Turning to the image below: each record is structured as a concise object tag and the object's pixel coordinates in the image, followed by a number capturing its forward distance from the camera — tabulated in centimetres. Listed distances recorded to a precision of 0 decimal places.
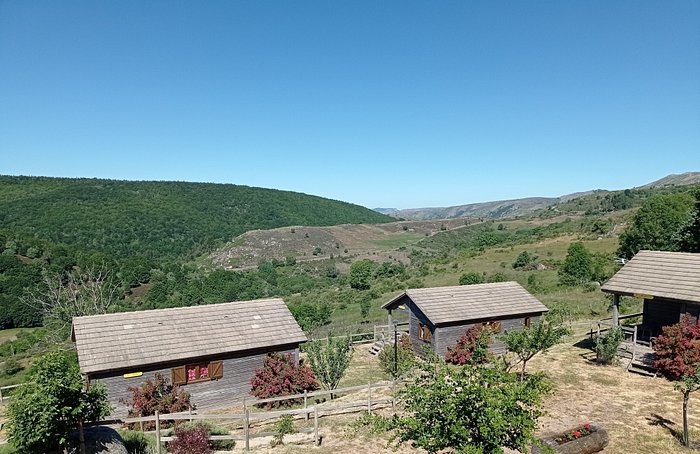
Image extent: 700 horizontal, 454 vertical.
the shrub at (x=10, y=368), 3073
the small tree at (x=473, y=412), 859
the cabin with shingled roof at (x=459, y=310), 2583
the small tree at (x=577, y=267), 4997
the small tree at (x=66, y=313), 3894
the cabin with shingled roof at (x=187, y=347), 1888
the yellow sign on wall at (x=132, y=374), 1889
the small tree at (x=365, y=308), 4731
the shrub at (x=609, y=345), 2292
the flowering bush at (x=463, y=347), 2523
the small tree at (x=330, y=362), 2041
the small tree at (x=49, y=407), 1117
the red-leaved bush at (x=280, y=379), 2092
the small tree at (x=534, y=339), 1955
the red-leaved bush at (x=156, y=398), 1853
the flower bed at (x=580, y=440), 1359
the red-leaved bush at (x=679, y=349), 1980
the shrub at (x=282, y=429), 1587
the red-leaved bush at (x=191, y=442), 1437
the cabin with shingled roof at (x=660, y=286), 2144
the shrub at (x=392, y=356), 2208
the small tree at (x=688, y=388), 1389
